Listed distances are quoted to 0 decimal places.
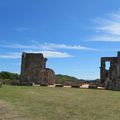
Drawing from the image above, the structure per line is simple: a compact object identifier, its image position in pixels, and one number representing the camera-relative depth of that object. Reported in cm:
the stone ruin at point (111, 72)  1593
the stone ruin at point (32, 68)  2146
